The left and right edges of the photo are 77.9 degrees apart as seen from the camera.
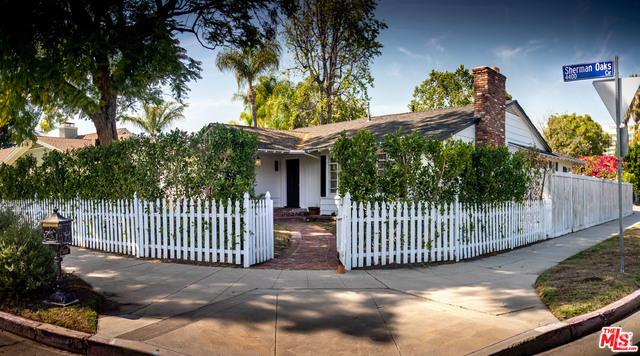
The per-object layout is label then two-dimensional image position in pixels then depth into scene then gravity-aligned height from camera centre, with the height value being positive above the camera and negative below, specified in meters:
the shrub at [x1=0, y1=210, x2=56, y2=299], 5.28 -1.04
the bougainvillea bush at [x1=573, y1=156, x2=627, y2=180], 28.39 +0.87
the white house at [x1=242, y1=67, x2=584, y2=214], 14.96 +1.94
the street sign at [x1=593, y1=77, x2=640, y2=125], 7.06 +1.59
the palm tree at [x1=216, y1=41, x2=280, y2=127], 30.39 +9.62
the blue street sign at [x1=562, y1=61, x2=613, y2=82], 7.30 +2.04
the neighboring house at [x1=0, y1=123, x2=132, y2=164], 24.89 +2.58
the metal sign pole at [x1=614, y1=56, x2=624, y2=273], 7.12 +1.16
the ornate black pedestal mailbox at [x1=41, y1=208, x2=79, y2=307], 5.24 -0.73
